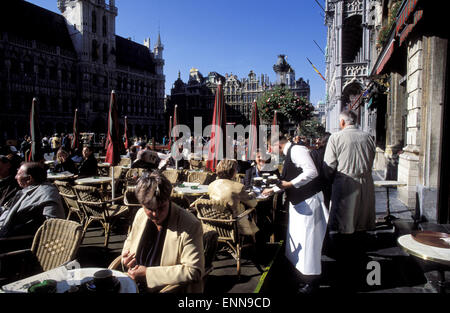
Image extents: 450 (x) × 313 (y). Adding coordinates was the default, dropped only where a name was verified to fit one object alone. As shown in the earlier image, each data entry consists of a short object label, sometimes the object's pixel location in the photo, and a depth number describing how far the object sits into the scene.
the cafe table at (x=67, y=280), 1.88
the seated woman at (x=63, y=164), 7.44
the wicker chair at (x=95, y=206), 4.79
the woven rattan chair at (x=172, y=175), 6.86
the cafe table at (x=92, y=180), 6.33
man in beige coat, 3.44
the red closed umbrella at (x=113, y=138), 6.29
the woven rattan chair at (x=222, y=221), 3.71
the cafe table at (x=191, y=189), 5.17
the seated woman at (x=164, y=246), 1.99
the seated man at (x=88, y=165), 7.01
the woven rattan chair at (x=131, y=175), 6.53
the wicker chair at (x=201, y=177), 6.44
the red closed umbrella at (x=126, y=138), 11.20
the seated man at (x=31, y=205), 3.18
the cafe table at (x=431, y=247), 2.21
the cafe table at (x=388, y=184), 5.07
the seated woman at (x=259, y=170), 5.42
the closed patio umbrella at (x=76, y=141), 11.23
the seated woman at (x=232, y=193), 3.74
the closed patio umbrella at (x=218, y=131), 4.67
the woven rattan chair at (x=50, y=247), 2.67
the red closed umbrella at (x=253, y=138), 7.02
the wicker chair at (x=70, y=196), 5.14
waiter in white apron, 3.16
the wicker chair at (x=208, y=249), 2.38
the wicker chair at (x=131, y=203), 4.61
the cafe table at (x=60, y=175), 6.56
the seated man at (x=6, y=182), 3.95
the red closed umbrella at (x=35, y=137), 7.29
